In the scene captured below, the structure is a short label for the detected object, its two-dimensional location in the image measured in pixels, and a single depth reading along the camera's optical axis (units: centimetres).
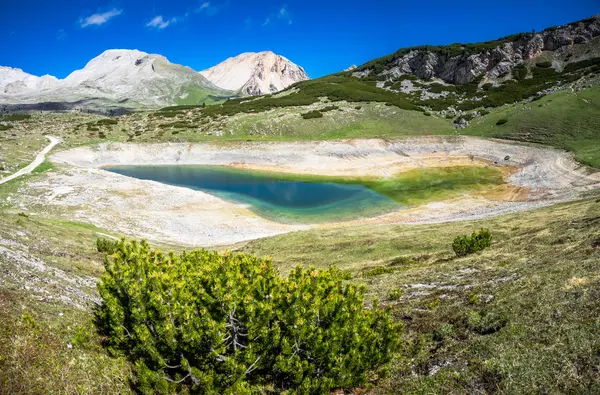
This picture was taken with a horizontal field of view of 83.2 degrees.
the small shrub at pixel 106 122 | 11112
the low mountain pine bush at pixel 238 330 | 827
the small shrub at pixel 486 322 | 1061
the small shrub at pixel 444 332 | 1132
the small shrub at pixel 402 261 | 2218
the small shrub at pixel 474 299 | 1294
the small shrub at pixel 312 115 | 9900
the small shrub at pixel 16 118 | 12875
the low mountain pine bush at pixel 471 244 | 2075
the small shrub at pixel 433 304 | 1387
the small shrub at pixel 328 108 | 10374
